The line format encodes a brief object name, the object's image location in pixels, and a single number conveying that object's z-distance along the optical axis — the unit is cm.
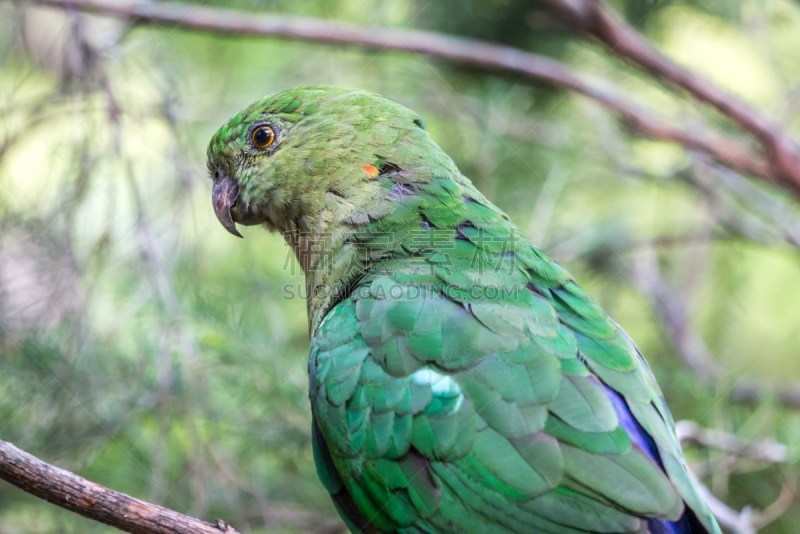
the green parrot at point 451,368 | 465
